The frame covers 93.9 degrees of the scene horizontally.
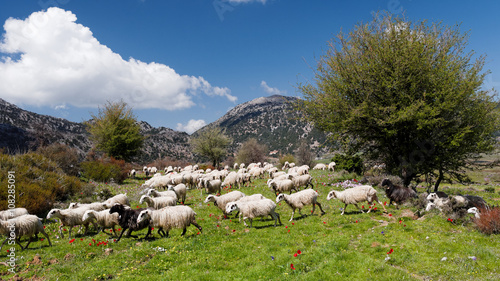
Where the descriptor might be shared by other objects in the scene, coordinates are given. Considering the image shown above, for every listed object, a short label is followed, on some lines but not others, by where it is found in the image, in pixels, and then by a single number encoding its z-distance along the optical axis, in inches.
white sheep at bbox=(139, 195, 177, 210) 564.2
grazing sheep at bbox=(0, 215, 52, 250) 412.5
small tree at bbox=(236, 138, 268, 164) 2522.1
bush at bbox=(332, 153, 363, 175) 1111.6
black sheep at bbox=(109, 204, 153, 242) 442.0
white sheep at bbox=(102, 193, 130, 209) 600.8
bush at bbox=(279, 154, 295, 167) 2293.3
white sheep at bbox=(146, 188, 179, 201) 637.3
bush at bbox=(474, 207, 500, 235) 333.4
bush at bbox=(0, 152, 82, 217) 622.8
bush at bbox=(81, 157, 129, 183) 1213.7
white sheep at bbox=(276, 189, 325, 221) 540.4
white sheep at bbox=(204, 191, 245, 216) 589.0
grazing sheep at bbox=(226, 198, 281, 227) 490.9
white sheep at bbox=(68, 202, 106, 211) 542.2
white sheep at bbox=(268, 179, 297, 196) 737.0
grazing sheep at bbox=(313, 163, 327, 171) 1523.1
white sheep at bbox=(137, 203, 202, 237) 436.1
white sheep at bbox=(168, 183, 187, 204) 745.0
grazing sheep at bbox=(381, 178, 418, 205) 578.2
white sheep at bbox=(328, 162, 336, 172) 1310.3
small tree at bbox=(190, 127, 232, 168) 2259.5
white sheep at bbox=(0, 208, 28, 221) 476.1
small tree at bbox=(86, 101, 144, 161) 1652.3
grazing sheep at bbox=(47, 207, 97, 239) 477.1
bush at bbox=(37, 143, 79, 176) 1132.5
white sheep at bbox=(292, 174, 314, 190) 776.3
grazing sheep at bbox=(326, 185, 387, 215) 529.8
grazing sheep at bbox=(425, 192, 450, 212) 450.9
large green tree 628.1
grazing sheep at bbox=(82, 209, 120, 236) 475.2
